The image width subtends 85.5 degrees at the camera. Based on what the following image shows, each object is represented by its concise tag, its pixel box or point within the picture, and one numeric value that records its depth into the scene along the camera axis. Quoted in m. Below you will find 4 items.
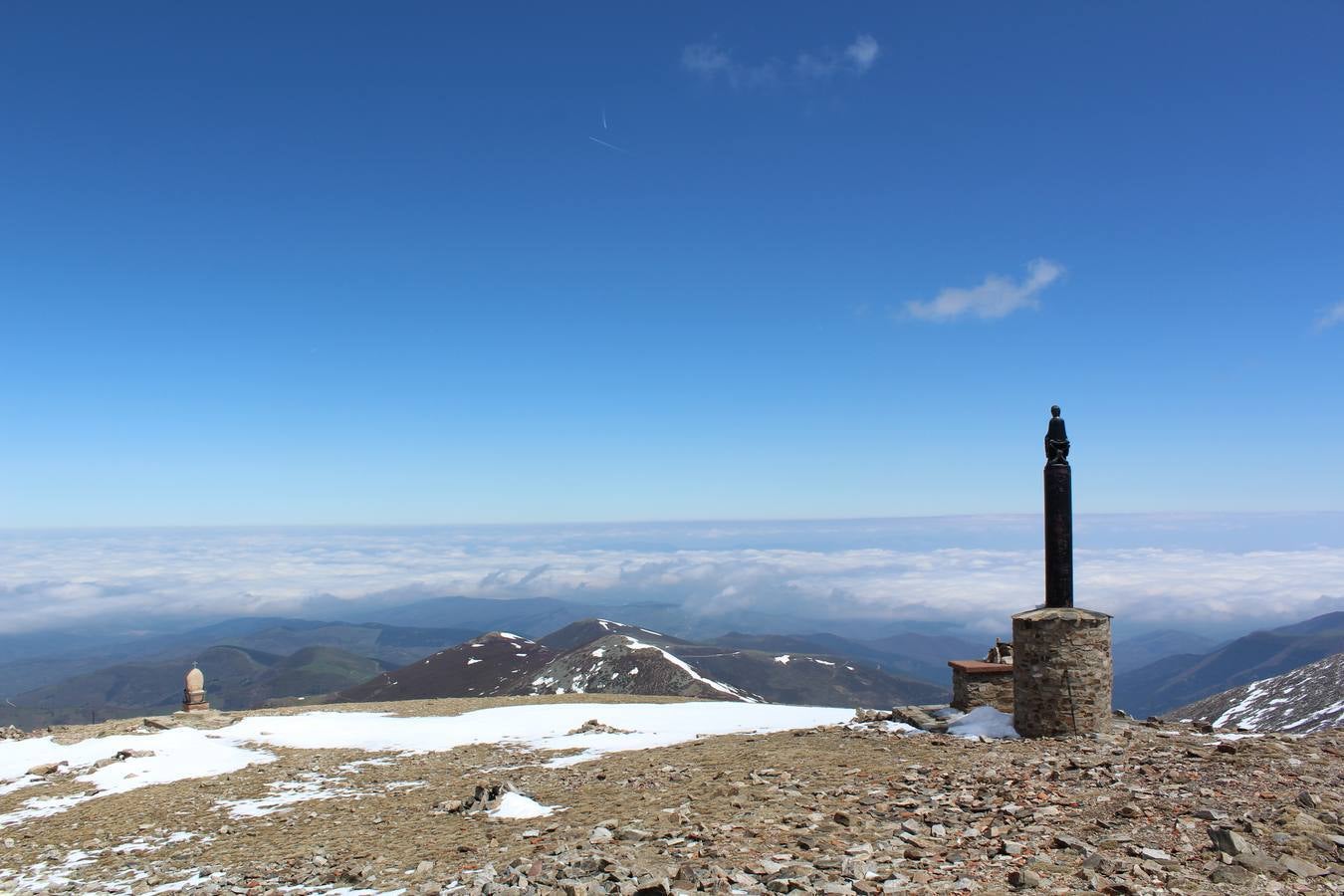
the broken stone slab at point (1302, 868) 8.18
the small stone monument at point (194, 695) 31.91
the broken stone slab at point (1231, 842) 8.70
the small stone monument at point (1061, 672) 17.20
